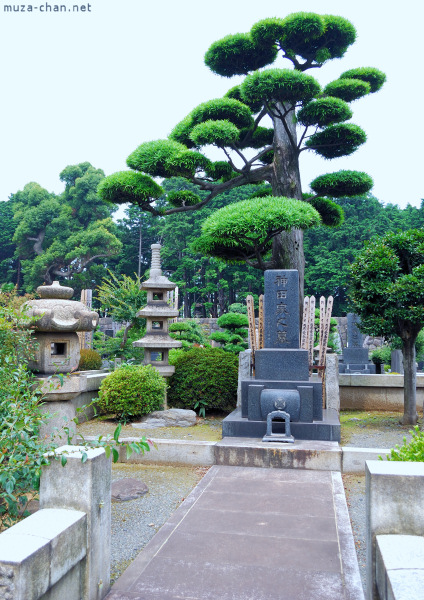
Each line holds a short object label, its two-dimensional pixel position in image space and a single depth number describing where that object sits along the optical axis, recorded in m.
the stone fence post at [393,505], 2.42
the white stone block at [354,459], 5.59
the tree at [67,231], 31.52
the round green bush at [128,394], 8.15
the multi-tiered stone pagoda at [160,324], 9.46
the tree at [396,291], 7.39
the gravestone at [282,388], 6.59
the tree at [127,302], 14.21
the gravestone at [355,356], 16.48
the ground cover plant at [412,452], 3.16
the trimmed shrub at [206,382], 9.02
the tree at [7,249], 36.31
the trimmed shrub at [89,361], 12.89
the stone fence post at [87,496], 2.71
